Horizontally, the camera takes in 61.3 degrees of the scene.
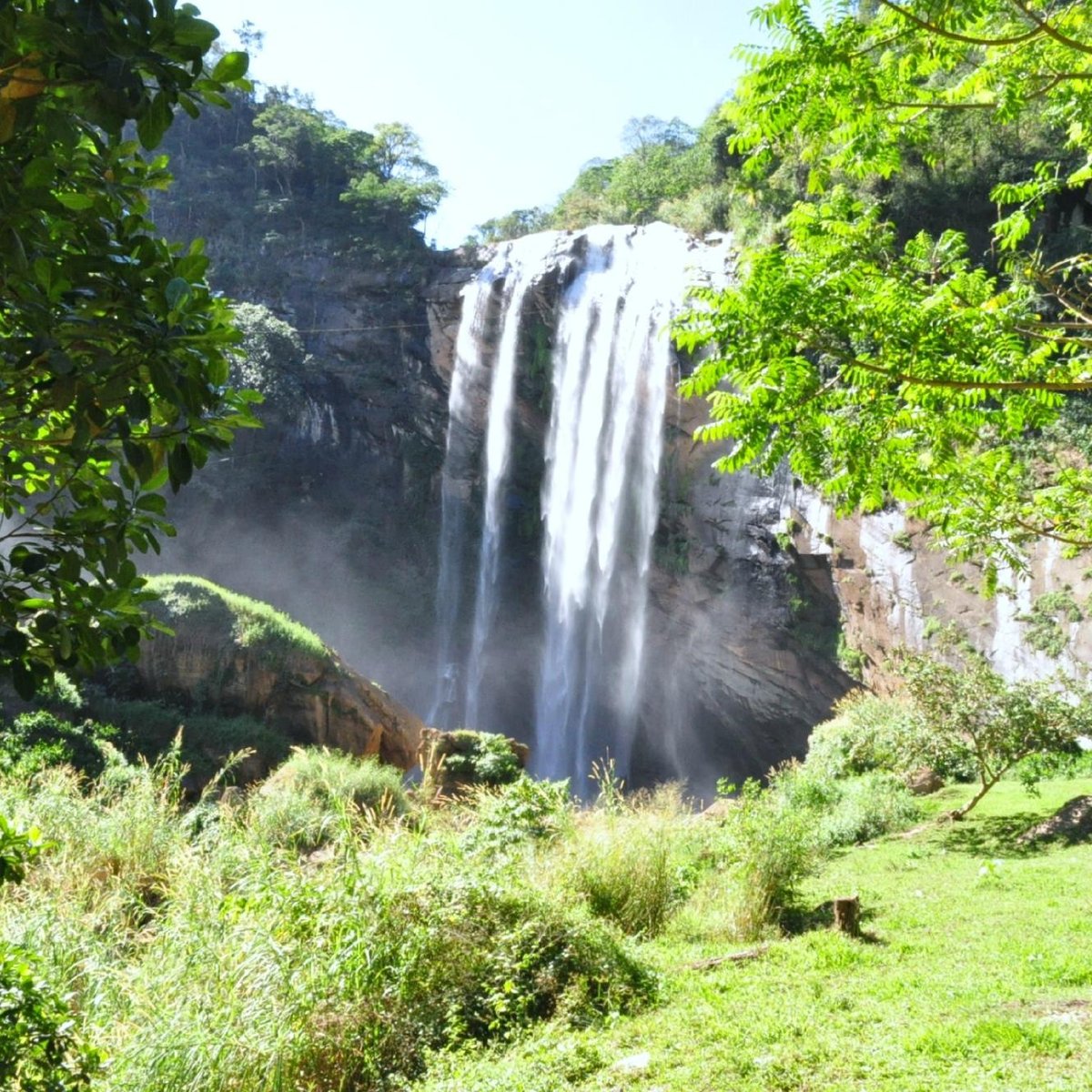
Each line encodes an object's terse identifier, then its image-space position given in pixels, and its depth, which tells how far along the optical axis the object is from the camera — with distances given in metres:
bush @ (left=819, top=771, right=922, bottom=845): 11.37
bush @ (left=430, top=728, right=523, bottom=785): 15.21
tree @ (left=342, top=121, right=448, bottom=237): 34.34
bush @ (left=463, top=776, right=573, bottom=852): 7.68
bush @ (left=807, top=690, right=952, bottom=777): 12.12
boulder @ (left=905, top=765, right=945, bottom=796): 14.04
